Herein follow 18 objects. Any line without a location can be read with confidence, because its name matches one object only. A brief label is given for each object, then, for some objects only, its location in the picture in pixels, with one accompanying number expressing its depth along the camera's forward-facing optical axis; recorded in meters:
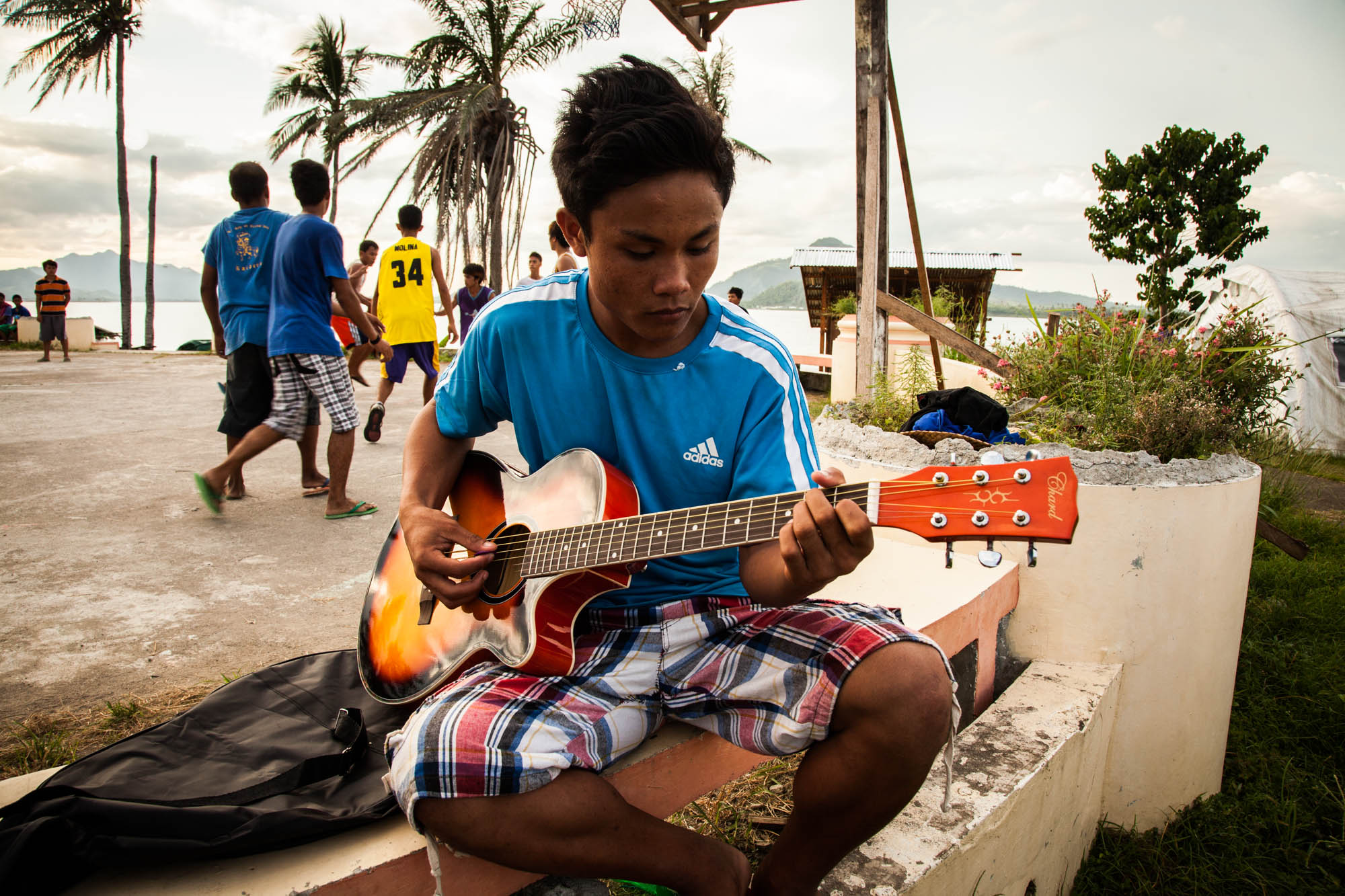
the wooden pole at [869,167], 4.08
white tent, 9.02
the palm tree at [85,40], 17.66
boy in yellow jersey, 6.62
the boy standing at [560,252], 7.30
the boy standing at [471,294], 9.58
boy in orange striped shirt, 11.80
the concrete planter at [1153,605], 2.28
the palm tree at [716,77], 19.59
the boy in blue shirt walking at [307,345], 4.07
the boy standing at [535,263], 10.63
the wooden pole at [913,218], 4.69
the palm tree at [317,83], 22.05
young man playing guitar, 1.22
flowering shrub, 2.66
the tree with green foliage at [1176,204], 16.45
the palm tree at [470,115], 14.95
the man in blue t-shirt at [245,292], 4.15
